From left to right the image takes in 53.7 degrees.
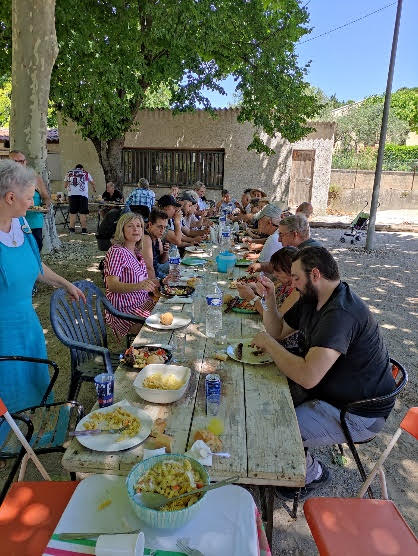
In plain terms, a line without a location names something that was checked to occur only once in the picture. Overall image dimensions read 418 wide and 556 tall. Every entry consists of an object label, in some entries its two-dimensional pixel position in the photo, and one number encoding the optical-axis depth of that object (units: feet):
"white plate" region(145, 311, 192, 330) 9.18
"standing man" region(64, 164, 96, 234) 35.99
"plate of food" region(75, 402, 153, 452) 5.34
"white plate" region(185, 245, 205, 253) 18.41
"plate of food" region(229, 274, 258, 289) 12.73
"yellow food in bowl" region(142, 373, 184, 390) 6.44
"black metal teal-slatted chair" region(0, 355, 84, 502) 6.88
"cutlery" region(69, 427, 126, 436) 5.49
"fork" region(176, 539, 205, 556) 3.98
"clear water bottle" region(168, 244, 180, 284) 13.08
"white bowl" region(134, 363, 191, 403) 6.24
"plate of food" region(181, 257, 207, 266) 15.69
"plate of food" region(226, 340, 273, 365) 7.72
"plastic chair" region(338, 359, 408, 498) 7.14
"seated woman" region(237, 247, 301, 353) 9.79
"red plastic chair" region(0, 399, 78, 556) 4.67
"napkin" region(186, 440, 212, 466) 5.08
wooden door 47.52
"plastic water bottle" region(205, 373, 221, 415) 6.11
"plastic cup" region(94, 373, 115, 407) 6.09
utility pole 29.70
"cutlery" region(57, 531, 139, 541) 4.08
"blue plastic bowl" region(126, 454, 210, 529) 4.09
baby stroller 36.76
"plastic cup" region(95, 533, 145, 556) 3.72
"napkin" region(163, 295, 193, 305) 11.10
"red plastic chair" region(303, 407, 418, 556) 5.27
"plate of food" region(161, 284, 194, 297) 11.61
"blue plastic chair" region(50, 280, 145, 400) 9.12
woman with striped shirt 11.72
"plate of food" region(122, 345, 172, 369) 7.34
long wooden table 5.07
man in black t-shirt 6.88
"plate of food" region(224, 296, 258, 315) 10.57
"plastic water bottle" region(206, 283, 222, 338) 9.06
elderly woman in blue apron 7.77
